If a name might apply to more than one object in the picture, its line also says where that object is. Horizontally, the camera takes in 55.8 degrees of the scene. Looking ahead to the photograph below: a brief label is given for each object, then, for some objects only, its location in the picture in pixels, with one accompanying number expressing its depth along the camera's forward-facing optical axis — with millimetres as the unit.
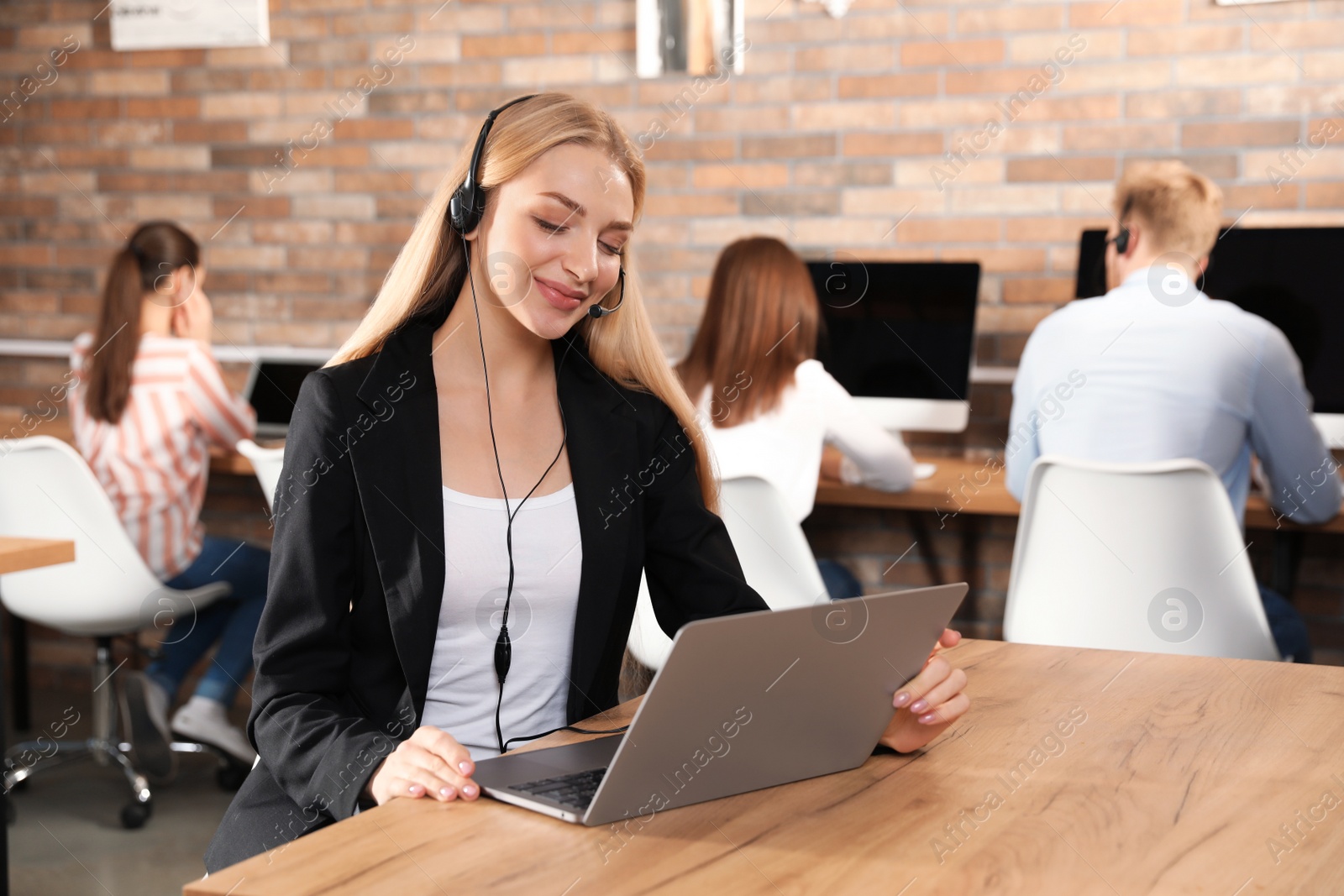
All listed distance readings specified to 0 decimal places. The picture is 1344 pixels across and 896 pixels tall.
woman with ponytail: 3098
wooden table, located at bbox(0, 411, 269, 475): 3387
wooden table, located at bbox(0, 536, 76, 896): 2023
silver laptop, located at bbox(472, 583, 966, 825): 890
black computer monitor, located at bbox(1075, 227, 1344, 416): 2848
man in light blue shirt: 2391
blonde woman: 1240
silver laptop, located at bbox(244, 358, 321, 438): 3742
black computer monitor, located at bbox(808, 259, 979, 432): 3170
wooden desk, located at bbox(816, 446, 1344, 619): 2904
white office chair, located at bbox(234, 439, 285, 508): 2764
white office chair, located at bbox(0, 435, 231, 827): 2836
